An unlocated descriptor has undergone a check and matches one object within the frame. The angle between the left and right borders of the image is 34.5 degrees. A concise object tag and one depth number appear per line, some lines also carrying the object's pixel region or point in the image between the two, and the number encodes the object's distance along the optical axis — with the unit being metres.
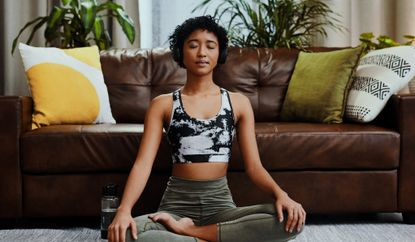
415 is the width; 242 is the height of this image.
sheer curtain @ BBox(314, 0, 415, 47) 3.98
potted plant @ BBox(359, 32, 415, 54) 3.46
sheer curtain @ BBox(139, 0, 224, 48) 4.16
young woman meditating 1.87
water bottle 2.54
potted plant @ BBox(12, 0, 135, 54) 3.48
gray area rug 2.54
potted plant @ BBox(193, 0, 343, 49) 3.61
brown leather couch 2.65
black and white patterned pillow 2.90
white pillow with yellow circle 2.96
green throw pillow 2.99
